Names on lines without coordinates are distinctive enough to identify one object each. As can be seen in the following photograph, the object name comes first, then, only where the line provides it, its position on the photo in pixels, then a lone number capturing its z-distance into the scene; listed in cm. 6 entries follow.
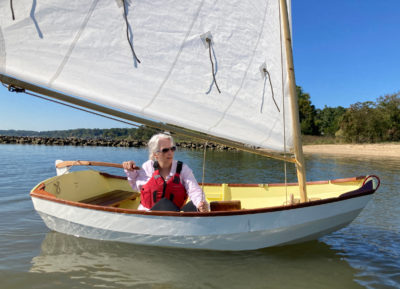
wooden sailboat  407
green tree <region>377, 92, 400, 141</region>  4259
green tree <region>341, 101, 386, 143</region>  4206
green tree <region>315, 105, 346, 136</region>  6386
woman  462
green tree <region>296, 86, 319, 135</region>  6029
